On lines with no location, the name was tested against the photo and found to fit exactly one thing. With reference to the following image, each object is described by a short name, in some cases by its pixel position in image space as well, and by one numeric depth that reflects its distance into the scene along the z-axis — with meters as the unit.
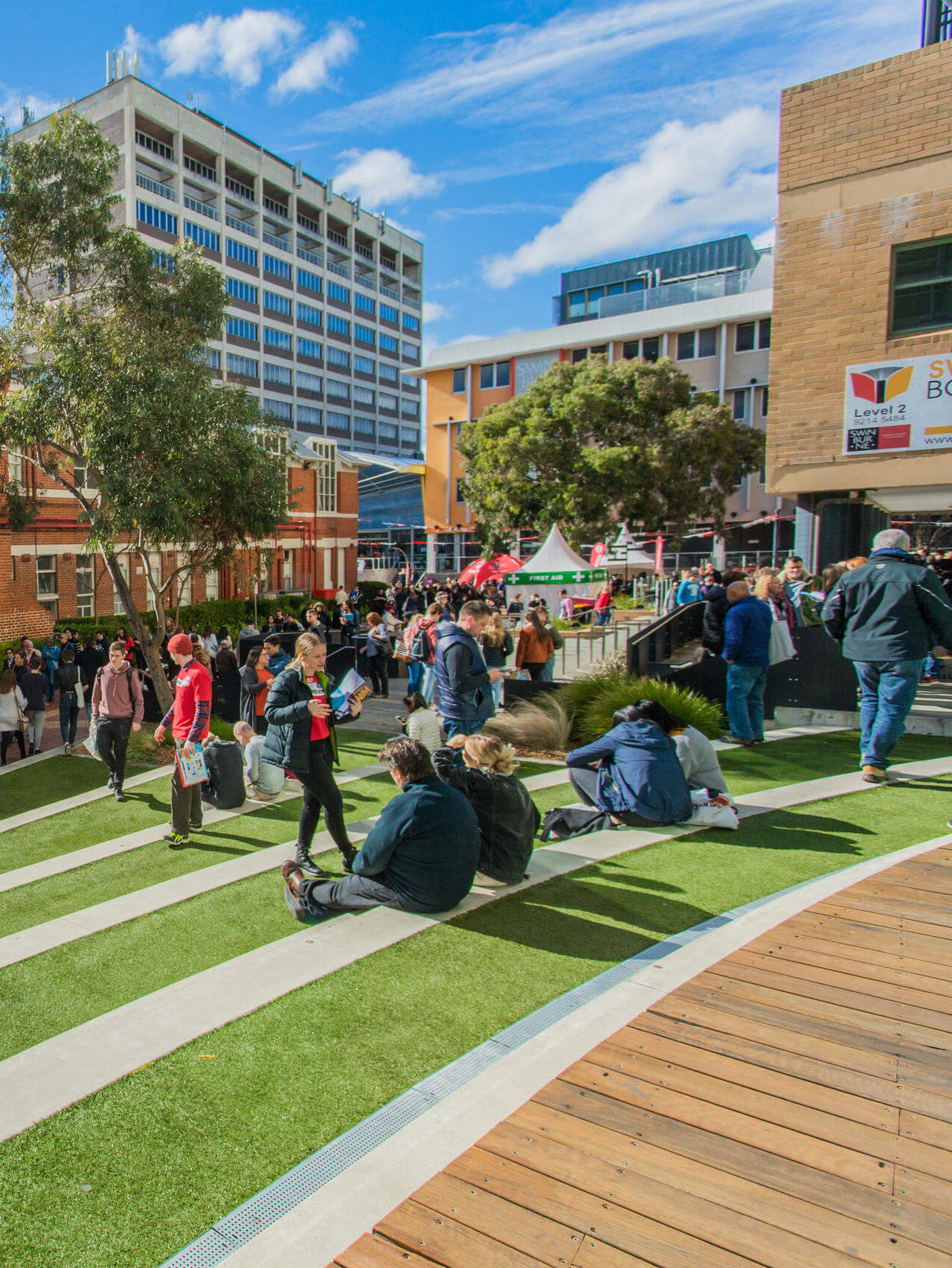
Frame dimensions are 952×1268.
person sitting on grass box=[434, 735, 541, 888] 5.26
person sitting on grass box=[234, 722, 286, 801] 8.72
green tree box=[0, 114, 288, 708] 12.24
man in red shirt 7.30
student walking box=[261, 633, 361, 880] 5.80
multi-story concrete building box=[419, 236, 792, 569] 40.34
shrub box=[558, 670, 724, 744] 9.44
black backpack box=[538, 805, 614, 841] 6.57
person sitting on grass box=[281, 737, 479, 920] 4.67
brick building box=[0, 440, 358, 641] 23.12
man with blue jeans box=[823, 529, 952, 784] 6.63
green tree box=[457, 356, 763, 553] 29.45
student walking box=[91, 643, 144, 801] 9.10
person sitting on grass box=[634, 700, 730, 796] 6.69
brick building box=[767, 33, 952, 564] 11.46
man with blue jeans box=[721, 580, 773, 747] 8.79
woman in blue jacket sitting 6.36
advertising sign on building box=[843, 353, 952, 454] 11.50
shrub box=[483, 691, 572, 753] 9.95
